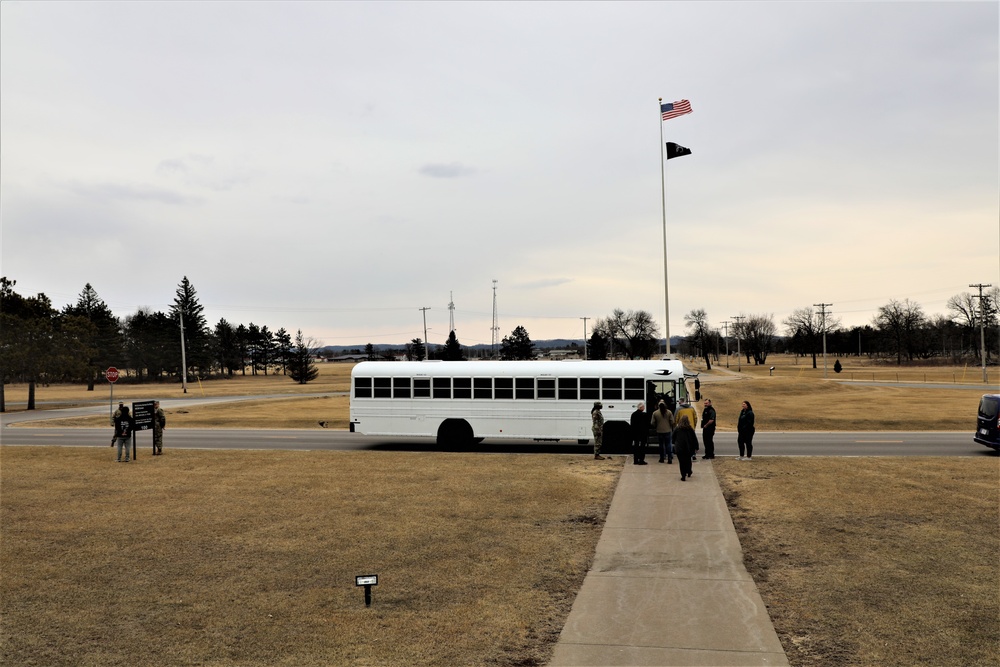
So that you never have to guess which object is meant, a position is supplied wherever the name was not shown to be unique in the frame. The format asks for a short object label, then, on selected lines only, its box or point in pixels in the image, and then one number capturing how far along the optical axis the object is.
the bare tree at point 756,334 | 156.12
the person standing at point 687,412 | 17.93
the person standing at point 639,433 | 19.11
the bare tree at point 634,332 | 140.50
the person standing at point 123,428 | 21.22
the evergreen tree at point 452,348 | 116.09
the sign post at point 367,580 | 8.27
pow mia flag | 33.41
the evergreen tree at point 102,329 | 107.69
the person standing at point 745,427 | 20.38
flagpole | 32.50
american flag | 32.88
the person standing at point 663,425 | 19.19
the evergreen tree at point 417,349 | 139.00
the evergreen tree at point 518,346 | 139.38
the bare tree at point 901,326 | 134.01
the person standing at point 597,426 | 20.53
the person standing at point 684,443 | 16.47
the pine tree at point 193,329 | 112.56
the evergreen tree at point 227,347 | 135.25
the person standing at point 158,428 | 22.33
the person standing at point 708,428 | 20.31
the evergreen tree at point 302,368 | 97.81
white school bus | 22.17
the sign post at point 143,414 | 22.22
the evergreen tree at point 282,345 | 142.62
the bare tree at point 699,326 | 160.29
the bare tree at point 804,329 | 149.95
